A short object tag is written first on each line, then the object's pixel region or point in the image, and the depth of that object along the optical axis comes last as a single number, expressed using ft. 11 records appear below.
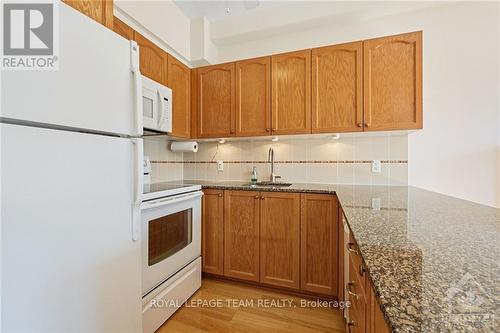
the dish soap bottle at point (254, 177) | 8.20
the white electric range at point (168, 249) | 4.77
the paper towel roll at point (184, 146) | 8.16
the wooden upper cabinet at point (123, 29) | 5.48
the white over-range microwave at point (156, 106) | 5.34
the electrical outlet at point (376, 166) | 7.23
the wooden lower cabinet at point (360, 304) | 2.09
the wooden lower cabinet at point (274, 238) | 6.11
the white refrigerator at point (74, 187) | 2.53
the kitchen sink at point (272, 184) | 7.86
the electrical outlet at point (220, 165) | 8.97
